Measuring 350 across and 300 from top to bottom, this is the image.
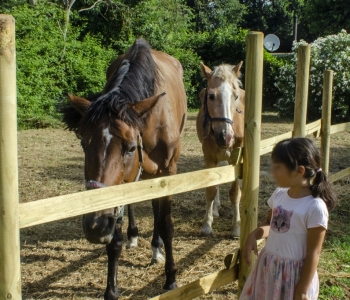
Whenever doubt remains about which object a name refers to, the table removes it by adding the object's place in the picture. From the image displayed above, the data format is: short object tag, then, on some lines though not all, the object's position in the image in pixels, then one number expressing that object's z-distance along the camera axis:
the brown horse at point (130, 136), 2.91
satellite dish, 22.78
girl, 2.39
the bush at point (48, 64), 14.28
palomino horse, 4.73
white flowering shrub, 14.42
